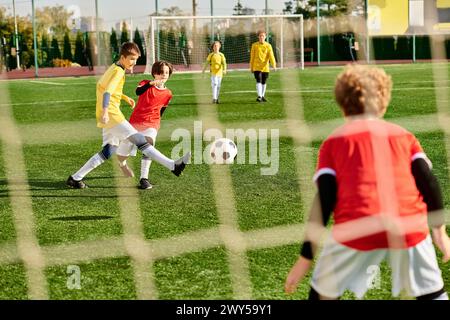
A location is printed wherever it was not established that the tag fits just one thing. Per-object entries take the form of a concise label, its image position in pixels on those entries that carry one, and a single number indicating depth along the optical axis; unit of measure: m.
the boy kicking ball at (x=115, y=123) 6.95
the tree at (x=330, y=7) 39.50
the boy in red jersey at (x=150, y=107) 7.31
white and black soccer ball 8.59
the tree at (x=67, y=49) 37.03
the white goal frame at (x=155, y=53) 27.20
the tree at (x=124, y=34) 36.50
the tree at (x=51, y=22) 37.33
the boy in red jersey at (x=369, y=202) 2.81
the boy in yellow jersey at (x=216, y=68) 16.75
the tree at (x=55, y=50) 37.35
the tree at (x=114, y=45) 34.96
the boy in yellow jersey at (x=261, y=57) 17.11
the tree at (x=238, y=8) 38.32
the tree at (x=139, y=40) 35.35
